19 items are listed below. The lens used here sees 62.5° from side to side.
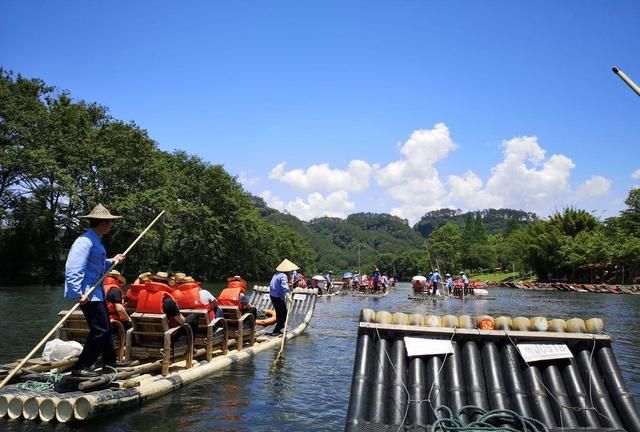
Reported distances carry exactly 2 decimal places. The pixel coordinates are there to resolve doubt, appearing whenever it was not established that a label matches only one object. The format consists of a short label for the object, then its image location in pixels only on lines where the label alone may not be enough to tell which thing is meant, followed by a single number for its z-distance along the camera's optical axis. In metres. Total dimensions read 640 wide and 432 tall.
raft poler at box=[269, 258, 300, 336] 15.68
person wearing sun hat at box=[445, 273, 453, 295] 47.82
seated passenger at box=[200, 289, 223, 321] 11.26
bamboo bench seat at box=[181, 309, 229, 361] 10.77
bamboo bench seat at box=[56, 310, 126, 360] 9.50
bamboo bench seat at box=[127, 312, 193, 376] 9.29
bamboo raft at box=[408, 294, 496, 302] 41.46
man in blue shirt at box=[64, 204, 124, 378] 7.29
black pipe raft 5.33
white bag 8.95
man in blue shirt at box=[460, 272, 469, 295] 45.59
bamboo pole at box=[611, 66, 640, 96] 6.53
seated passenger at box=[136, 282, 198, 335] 9.48
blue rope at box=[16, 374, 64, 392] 7.45
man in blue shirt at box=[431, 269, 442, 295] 43.22
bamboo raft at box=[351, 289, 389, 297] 45.41
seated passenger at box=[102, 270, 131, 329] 9.72
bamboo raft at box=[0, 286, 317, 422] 6.99
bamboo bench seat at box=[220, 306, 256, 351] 12.80
